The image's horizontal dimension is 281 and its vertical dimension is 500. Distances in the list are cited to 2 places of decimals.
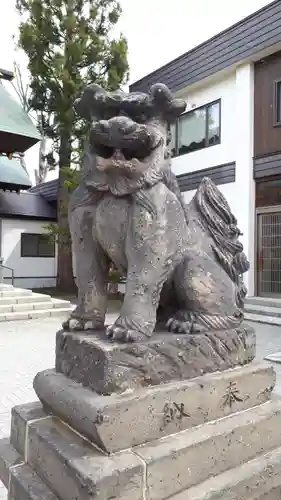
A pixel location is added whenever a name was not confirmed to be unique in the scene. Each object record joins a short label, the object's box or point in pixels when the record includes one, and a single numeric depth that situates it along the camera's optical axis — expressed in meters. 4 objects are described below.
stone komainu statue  1.35
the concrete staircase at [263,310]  6.78
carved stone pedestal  1.16
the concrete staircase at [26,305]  7.10
